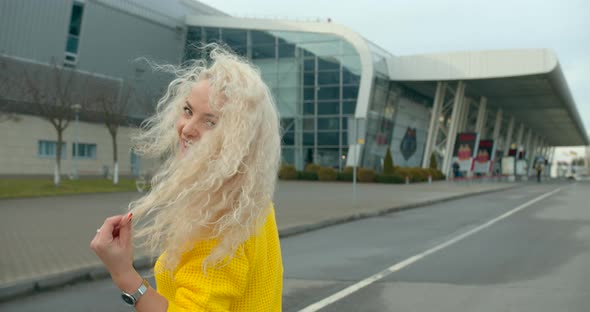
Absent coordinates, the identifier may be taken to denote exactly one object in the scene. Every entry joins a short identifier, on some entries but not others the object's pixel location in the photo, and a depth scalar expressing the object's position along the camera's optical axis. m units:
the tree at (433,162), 47.03
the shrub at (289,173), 38.97
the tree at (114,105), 26.23
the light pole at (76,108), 24.86
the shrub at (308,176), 38.91
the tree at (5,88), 20.97
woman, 1.49
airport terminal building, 32.47
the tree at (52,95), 23.11
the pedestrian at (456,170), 42.23
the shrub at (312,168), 39.22
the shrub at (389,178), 37.34
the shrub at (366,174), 37.91
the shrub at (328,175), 38.25
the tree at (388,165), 38.75
